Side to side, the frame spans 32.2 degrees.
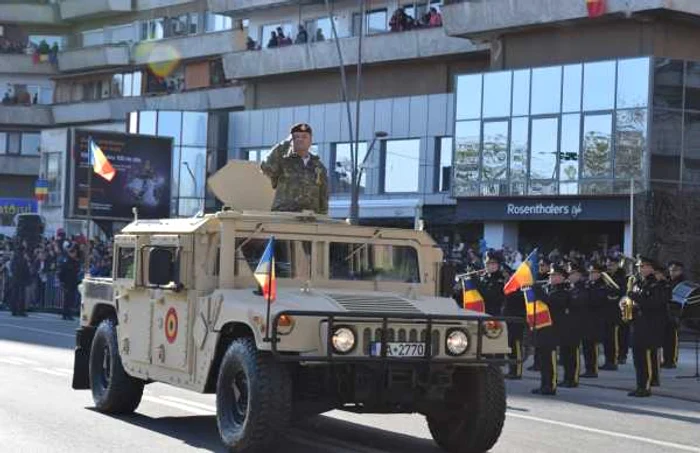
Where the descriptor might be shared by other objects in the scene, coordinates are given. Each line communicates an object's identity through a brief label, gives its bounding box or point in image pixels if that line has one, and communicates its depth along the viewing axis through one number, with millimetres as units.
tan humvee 9180
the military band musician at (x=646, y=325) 15805
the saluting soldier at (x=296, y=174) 11328
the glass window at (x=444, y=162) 51219
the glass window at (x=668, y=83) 40281
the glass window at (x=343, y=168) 55062
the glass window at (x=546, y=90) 42500
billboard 46156
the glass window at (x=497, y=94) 44375
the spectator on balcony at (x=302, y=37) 57625
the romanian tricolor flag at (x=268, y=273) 9290
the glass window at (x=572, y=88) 41781
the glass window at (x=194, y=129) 61969
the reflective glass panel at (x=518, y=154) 43594
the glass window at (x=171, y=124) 61969
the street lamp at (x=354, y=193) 41419
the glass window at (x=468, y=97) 45469
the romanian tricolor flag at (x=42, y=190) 64562
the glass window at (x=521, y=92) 43594
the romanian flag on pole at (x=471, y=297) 17312
